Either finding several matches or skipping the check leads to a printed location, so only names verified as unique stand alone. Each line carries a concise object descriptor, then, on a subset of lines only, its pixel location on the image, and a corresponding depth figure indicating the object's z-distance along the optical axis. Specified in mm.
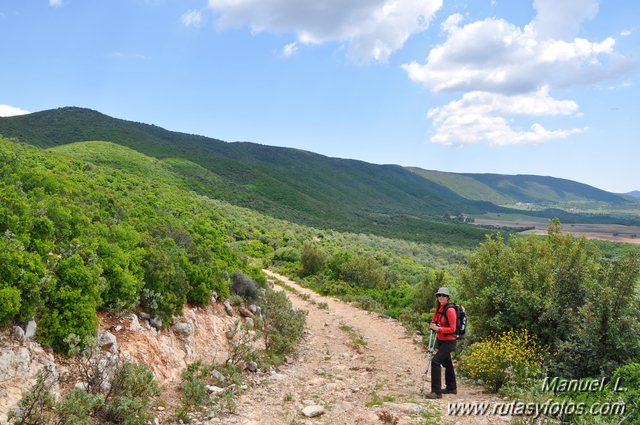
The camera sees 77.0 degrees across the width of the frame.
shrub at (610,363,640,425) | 5246
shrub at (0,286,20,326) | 4898
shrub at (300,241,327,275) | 22906
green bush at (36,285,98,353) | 5418
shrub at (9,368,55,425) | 4359
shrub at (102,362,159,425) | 5180
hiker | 7246
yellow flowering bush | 7473
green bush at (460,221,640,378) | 7059
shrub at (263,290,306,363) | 9625
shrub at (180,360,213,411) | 6133
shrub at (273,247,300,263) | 25547
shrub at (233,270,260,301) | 11781
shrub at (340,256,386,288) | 20188
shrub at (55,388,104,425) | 4594
